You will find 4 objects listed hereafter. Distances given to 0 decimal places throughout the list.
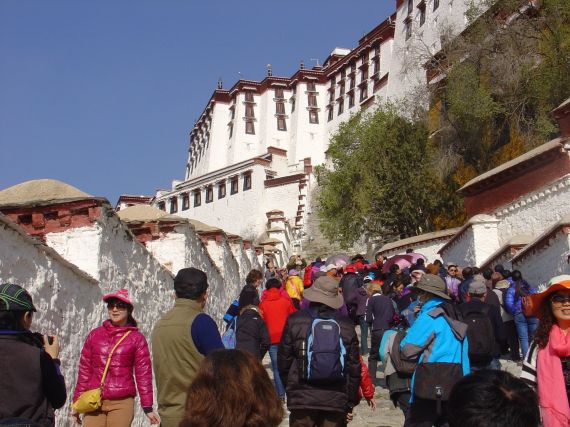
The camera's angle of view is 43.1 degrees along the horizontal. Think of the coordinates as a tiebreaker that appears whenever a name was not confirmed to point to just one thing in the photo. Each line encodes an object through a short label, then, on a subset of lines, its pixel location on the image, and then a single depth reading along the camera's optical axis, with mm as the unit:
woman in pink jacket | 4715
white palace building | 44641
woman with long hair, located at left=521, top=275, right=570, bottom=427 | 3875
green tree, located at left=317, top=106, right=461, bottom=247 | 28281
